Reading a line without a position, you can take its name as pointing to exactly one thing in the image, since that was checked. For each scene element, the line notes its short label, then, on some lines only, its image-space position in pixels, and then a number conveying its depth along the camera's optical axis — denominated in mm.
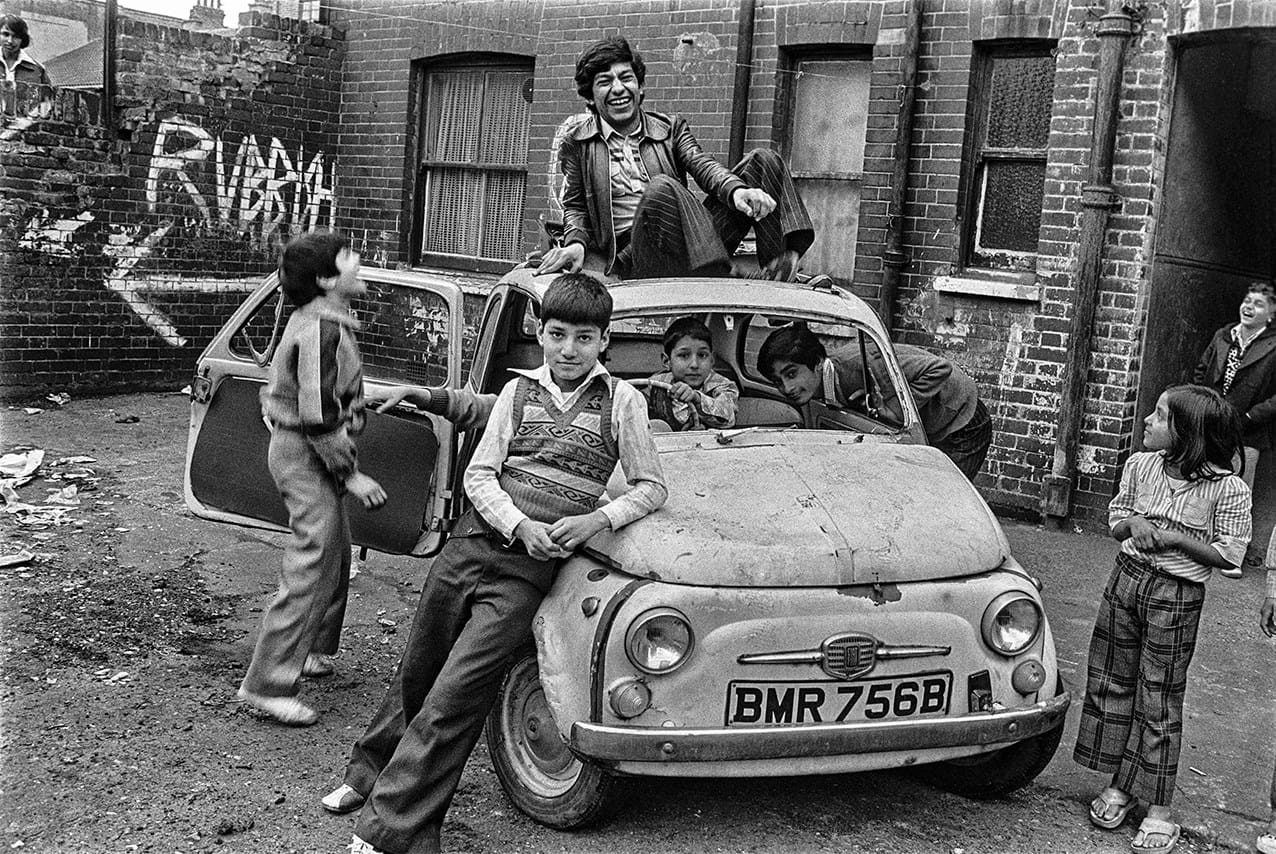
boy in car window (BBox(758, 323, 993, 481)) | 5051
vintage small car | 3508
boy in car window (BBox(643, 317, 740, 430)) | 4621
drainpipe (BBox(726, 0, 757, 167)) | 9766
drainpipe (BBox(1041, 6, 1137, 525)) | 8031
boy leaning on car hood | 3561
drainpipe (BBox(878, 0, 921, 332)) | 8961
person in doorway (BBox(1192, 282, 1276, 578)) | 7527
